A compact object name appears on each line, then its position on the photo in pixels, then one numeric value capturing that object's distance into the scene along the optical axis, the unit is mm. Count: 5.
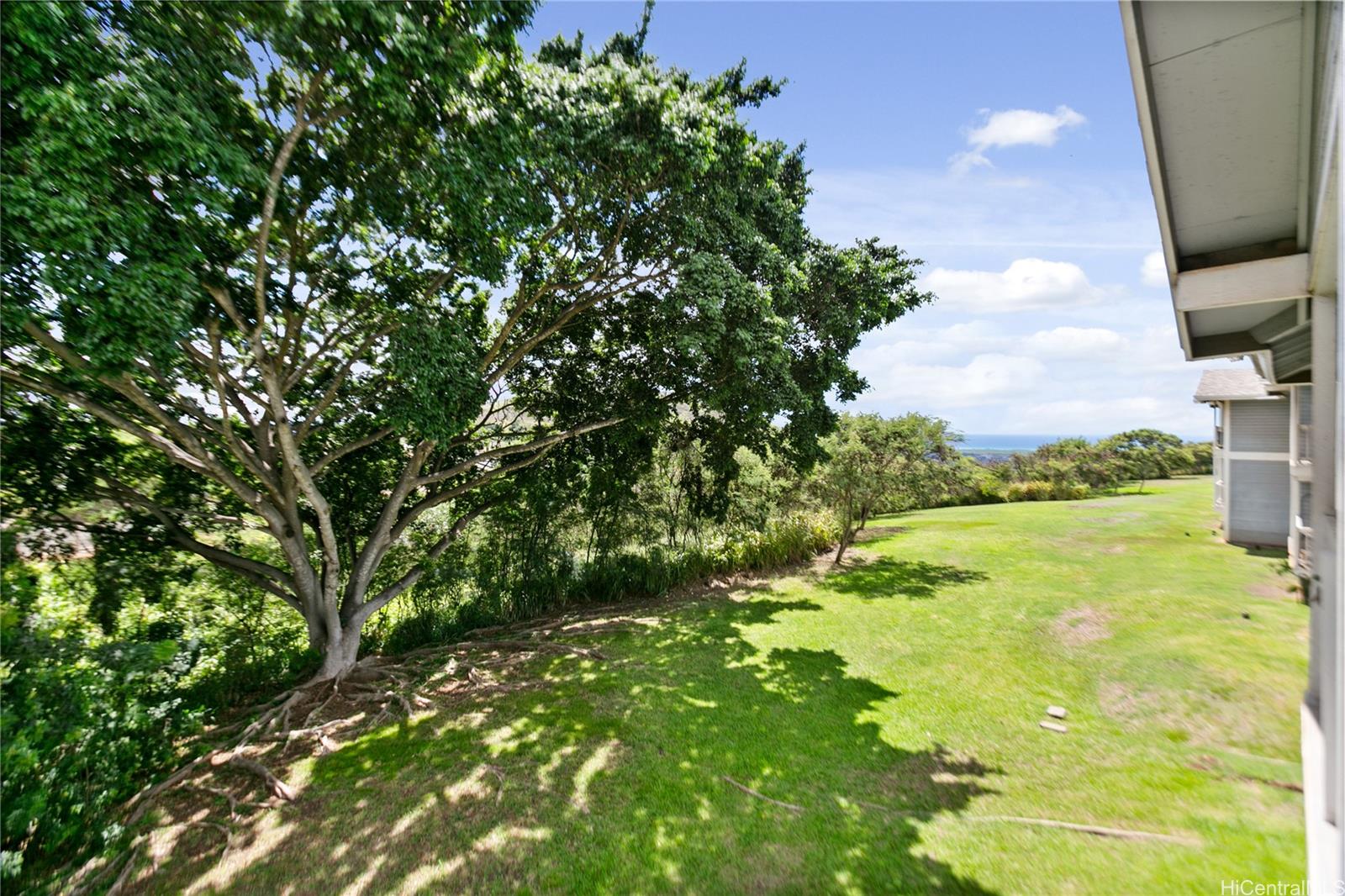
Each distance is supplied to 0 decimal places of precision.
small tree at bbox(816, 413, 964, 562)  11297
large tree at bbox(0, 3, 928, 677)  3377
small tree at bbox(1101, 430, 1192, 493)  25703
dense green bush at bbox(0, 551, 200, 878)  2863
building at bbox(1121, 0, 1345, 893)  2238
